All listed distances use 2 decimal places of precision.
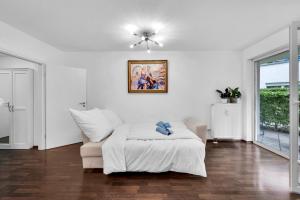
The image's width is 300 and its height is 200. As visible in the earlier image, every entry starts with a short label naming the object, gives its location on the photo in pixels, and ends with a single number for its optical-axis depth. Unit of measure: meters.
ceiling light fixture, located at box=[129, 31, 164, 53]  2.37
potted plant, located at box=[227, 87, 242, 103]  3.18
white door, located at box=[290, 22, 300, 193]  1.51
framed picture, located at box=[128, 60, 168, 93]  3.37
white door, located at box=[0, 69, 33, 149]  2.86
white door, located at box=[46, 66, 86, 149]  2.89
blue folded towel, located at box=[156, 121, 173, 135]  2.10
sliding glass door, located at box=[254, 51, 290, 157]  2.54
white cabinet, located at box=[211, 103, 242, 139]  3.12
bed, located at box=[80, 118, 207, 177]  1.78
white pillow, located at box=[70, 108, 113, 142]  2.01
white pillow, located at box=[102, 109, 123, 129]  2.61
